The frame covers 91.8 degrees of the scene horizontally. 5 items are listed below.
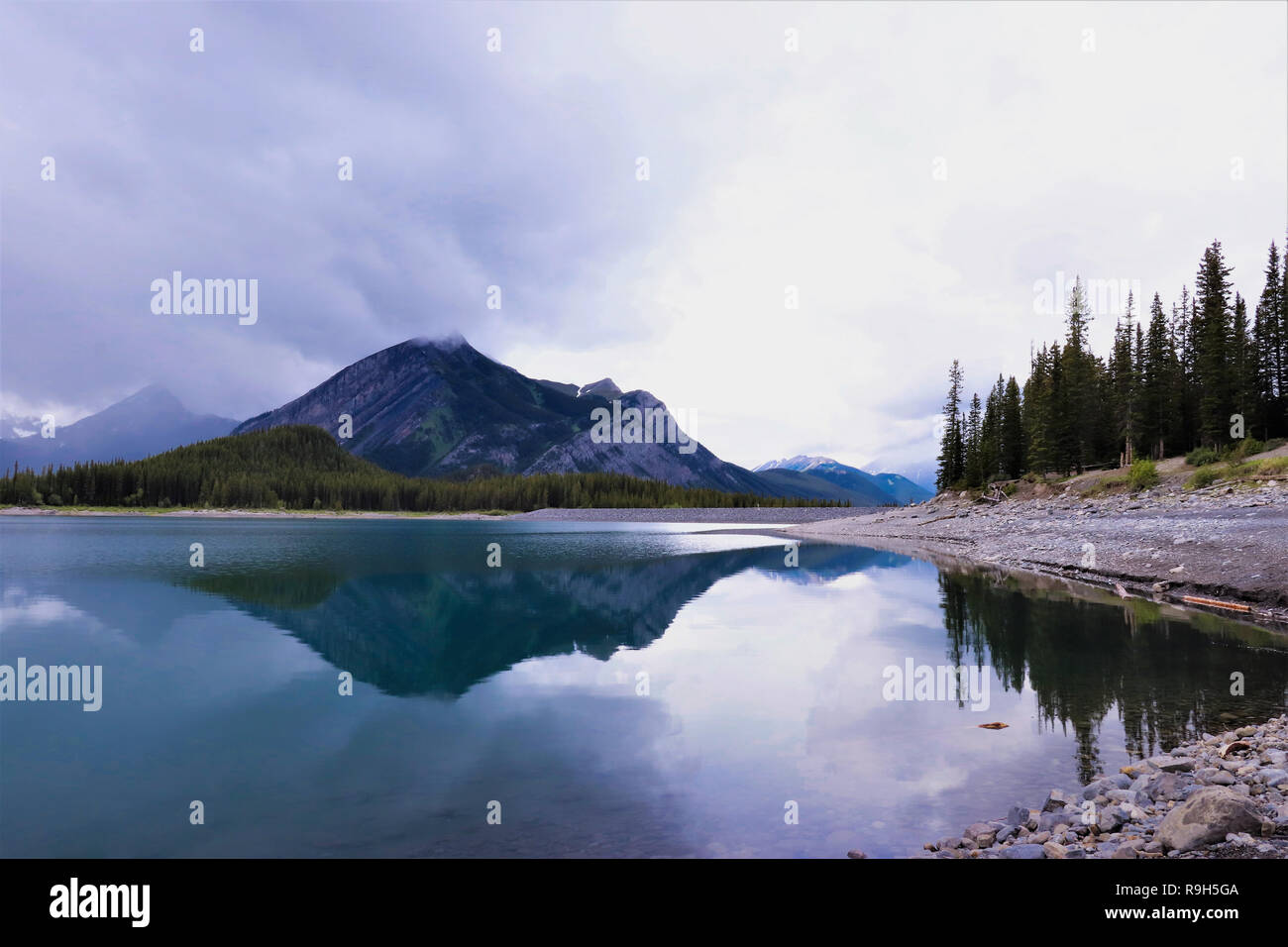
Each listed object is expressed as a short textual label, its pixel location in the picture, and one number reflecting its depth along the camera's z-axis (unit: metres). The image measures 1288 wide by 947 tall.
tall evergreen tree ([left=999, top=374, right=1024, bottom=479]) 88.62
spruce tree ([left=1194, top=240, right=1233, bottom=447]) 57.53
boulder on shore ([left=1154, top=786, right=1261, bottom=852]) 6.24
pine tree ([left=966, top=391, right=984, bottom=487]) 95.69
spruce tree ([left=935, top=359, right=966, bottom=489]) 110.69
